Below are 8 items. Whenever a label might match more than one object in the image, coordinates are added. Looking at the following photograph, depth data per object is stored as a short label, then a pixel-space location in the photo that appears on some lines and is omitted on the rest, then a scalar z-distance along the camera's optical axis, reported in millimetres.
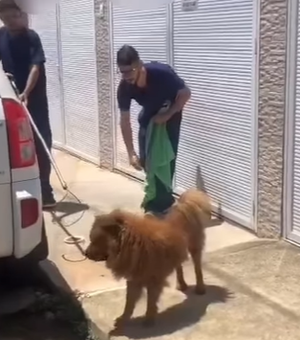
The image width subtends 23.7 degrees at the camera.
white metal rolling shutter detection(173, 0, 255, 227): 5680
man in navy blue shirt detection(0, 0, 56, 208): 6555
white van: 3902
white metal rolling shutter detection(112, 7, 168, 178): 6945
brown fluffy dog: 3971
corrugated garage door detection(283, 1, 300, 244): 5047
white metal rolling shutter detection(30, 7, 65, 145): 9797
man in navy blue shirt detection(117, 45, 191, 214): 5312
